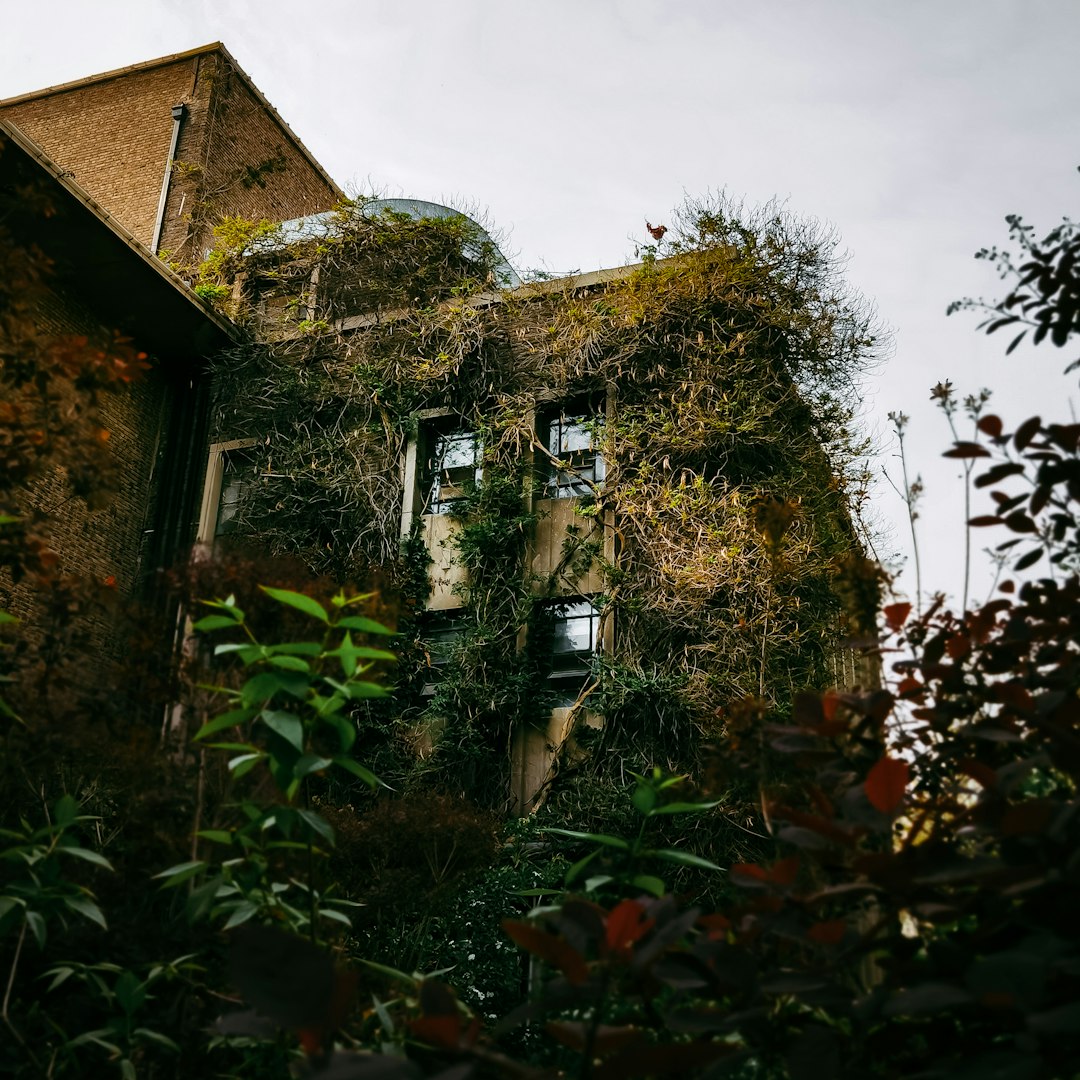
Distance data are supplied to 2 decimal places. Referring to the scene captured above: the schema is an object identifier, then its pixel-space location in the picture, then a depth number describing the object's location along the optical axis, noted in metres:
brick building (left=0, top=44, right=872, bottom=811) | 9.95
